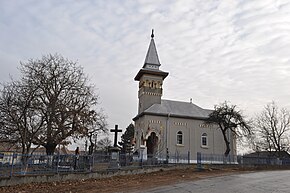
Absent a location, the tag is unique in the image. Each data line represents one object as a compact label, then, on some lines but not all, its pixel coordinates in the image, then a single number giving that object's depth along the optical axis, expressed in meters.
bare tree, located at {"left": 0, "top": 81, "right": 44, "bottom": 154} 20.11
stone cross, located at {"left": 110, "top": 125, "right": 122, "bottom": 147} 22.94
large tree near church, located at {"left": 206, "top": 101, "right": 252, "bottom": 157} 30.84
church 34.16
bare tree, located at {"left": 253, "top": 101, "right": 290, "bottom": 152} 41.38
